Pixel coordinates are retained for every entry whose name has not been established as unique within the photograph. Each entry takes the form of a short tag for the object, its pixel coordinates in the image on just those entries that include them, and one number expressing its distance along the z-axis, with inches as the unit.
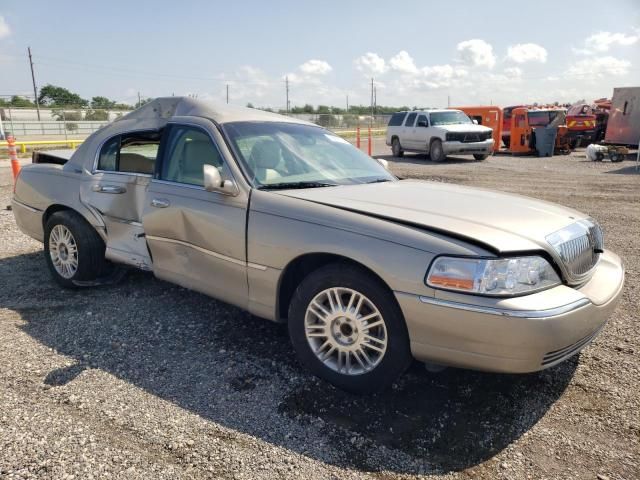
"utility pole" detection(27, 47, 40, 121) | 2098.3
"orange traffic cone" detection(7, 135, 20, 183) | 343.5
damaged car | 101.3
